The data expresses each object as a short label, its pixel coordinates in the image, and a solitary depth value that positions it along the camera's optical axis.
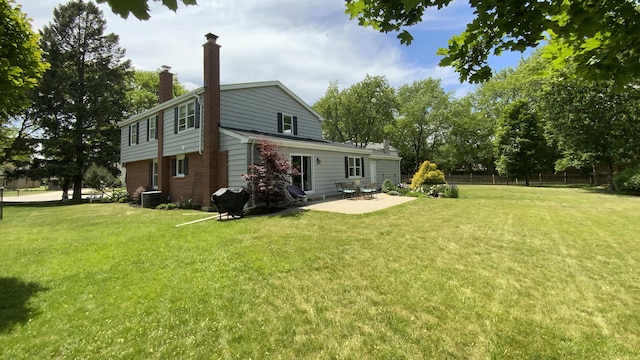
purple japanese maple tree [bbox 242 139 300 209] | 10.66
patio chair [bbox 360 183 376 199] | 14.78
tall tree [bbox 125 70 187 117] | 31.84
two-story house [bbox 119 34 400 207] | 12.49
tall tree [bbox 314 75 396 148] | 35.38
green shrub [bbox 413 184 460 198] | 15.18
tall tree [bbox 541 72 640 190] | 19.02
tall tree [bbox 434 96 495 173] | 39.25
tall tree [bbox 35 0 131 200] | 21.77
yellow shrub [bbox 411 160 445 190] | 17.09
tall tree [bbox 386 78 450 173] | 39.69
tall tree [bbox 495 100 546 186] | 29.11
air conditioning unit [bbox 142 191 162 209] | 15.04
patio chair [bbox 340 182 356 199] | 14.34
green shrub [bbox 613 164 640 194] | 16.83
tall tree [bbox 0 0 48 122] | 4.49
